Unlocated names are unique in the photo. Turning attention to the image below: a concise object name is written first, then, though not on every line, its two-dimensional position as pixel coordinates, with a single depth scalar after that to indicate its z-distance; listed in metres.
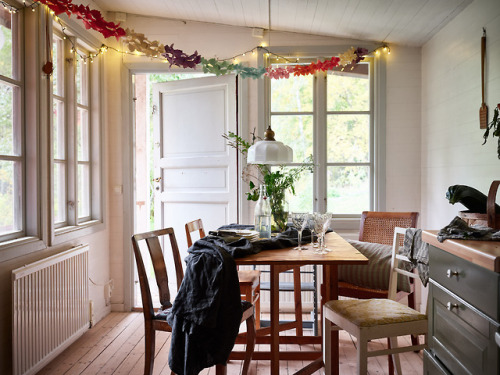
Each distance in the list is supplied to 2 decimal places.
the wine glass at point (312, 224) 2.36
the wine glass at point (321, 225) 2.33
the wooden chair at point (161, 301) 2.32
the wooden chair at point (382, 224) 3.50
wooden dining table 2.13
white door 4.22
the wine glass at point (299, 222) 2.43
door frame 4.17
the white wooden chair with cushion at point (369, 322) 1.97
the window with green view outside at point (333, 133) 4.22
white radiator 2.59
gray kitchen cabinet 1.37
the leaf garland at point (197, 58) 2.92
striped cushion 2.89
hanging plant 2.11
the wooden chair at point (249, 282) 3.04
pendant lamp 2.70
